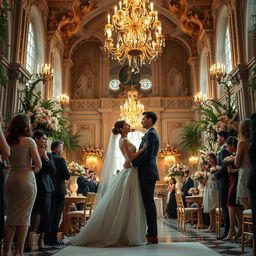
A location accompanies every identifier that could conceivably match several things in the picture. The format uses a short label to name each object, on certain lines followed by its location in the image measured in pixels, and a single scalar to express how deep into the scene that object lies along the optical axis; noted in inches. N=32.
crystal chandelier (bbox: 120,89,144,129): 485.7
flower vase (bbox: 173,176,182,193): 423.1
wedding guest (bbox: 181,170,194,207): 433.7
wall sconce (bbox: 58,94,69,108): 490.6
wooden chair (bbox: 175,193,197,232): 311.3
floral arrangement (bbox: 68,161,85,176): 297.6
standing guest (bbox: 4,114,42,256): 147.3
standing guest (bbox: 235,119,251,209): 177.3
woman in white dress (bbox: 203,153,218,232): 283.3
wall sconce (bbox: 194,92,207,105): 477.3
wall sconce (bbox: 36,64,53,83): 374.9
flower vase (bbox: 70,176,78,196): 296.2
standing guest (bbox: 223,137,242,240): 217.6
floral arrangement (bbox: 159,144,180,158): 590.2
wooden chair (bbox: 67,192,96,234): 275.6
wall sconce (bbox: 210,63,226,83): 377.1
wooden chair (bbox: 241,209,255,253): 171.8
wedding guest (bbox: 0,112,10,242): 120.0
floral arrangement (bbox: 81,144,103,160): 584.4
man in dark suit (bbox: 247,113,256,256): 136.7
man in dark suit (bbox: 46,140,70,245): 213.9
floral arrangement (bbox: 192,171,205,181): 325.5
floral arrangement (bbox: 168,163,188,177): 417.7
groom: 195.9
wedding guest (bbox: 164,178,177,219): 501.0
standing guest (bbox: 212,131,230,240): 233.6
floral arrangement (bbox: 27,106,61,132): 273.9
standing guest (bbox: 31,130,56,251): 191.3
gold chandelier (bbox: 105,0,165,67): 306.8
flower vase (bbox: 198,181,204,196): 329.9
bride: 187.8
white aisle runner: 160.1
